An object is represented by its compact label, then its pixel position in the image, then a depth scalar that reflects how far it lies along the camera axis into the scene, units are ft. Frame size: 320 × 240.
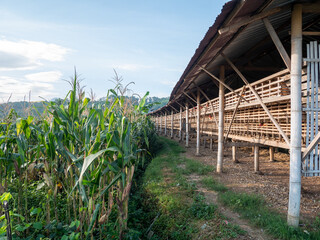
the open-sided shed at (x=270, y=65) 13.39
